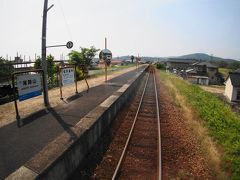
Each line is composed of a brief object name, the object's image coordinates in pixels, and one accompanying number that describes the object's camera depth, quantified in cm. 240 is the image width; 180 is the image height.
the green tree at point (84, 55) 3562
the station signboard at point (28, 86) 757
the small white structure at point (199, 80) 6354
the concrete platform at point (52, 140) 442
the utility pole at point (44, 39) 898
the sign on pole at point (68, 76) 1111
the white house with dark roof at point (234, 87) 3453
